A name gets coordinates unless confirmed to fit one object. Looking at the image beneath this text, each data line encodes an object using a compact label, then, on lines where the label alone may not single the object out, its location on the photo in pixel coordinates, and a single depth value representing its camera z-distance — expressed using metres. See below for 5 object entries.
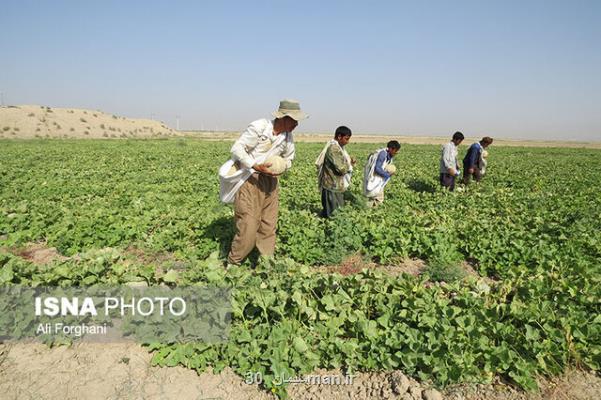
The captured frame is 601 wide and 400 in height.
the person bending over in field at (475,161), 9.44
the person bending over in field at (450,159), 8.55
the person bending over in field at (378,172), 6.98
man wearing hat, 4.10
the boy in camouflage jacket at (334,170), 5.99
